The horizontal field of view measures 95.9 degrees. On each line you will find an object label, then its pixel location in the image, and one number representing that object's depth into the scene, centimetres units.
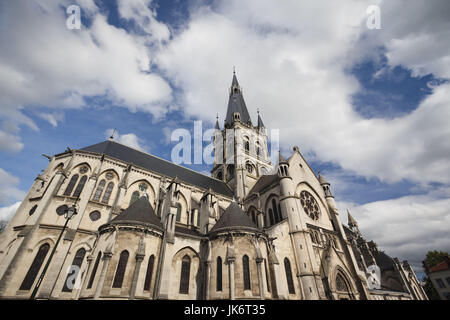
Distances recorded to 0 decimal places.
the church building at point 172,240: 1424
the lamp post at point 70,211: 1110
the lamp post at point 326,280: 1722
